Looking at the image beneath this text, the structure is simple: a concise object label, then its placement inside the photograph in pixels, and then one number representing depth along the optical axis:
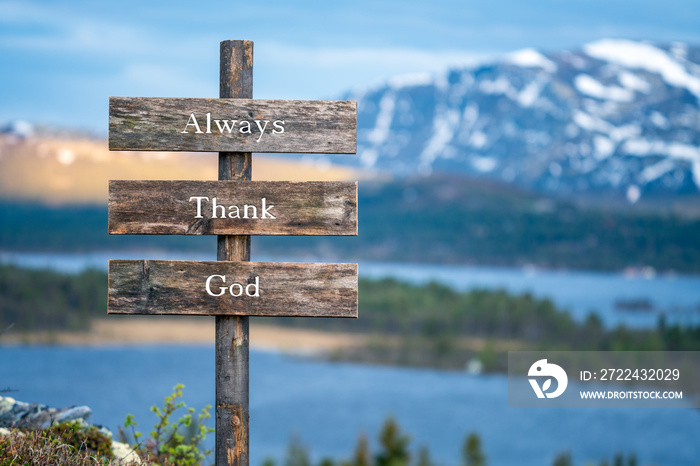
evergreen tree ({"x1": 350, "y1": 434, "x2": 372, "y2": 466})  35.03
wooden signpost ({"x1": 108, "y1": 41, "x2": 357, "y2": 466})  6.74
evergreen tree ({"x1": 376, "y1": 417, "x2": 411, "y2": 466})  35.76
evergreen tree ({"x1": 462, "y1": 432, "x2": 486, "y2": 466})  39.72
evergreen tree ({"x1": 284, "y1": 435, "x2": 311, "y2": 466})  40.00
